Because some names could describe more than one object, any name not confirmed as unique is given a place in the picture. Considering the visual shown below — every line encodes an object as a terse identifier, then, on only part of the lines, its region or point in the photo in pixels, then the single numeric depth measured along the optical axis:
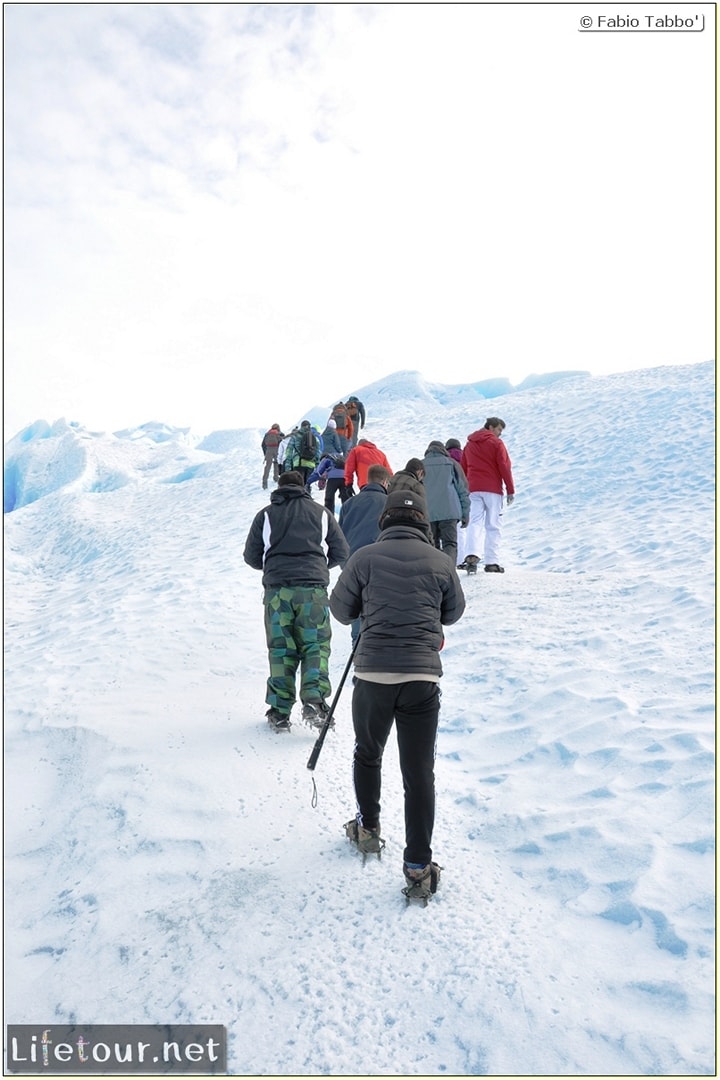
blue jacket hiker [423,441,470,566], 6.76
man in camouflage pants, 4.37
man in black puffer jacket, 2.80
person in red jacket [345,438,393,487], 6.82
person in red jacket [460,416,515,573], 7.79
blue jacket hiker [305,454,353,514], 9.35
